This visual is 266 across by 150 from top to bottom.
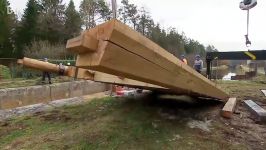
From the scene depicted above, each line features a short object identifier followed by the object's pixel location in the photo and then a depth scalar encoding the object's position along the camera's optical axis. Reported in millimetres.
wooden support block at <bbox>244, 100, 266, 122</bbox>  2405
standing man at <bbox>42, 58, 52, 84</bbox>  7413
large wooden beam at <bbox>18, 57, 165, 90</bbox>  2357
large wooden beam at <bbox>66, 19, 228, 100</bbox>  1484
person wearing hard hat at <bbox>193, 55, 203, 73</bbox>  6365
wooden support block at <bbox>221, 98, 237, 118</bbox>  2417
